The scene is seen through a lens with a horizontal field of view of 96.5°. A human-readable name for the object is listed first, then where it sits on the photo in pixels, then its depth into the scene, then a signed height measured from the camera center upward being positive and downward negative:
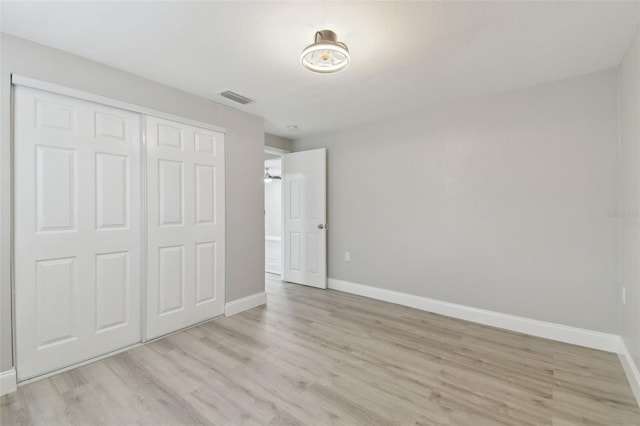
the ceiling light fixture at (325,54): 1.83 +1.07
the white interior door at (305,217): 4.43 -0.09
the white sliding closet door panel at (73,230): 2.03 -0.15
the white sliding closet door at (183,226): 2.71 -0.15
